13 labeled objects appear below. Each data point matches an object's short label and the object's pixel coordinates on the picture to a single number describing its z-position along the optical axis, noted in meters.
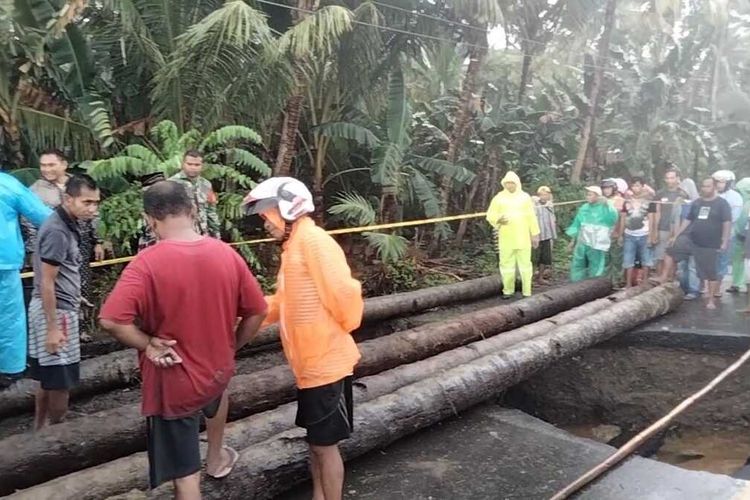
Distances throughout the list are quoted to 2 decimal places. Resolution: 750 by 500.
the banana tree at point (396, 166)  10.07
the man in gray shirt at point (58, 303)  3.79
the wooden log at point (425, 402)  3.65
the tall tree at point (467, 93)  11.84
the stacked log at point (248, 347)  4.91
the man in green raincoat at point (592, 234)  8.90
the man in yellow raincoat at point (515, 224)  8.52
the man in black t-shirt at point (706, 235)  8.38
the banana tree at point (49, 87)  6.48
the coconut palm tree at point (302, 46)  8.06
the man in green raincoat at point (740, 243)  9.11
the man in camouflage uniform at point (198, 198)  5.92
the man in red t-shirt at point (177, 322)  2.70
